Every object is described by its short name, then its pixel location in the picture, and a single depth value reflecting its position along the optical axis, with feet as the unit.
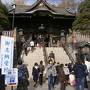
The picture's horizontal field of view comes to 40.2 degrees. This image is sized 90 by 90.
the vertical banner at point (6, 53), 12.11
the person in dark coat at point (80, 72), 15.15
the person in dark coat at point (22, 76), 16.16
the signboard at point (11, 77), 12.08
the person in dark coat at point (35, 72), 21.89
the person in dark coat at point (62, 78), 18.24
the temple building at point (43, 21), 43.00
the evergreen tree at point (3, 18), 38.07
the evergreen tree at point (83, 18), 38.37
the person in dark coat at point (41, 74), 22.21
